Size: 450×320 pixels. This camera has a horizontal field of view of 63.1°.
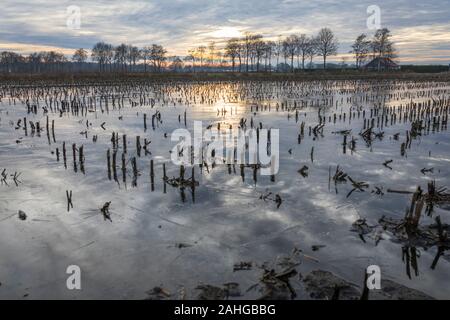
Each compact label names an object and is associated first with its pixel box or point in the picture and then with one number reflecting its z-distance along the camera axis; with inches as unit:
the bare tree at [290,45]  5305.1
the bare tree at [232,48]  5004.9
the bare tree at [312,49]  5034.5
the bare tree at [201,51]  6466.5
